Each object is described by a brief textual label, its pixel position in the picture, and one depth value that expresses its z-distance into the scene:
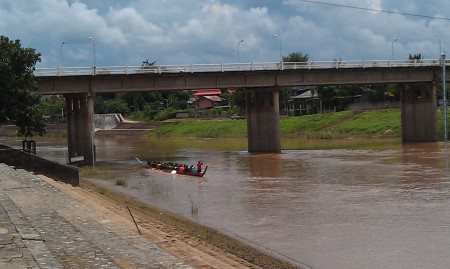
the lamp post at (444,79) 63.77
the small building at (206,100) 159.12
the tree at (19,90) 40.69
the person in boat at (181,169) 40.18
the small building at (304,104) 114.57
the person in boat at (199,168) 38.93
